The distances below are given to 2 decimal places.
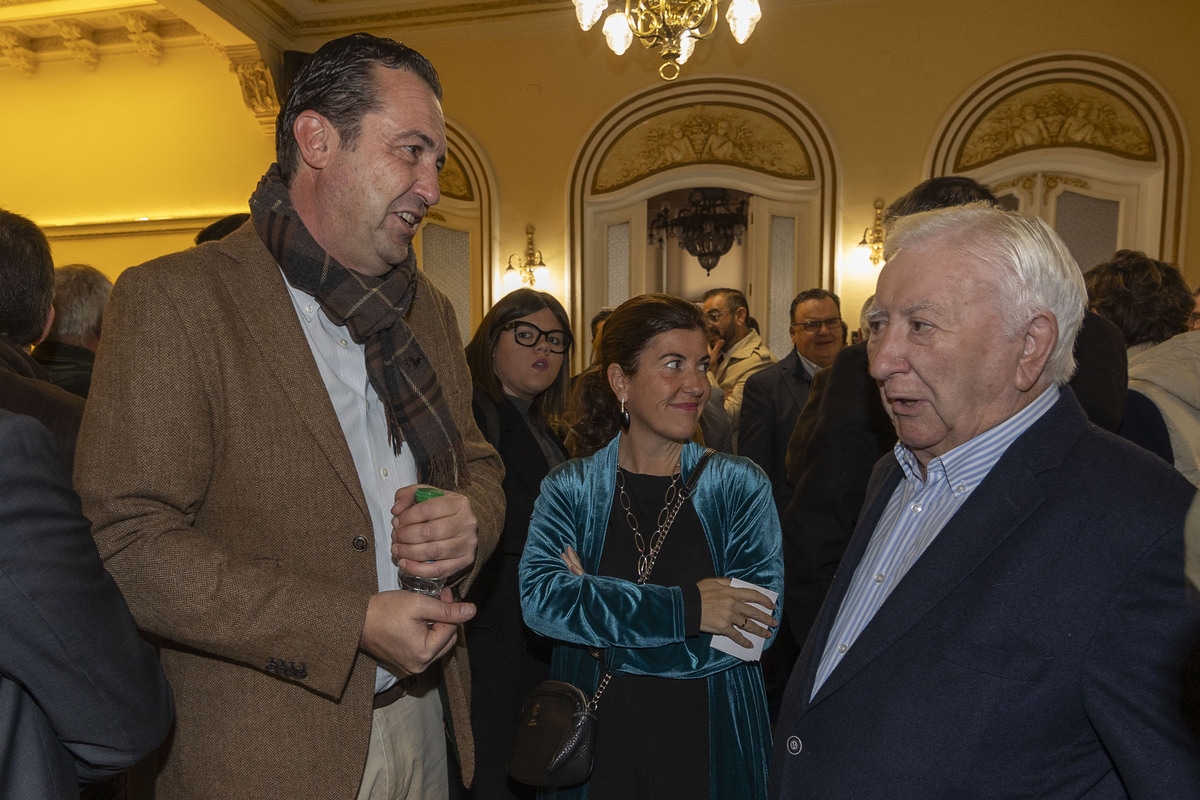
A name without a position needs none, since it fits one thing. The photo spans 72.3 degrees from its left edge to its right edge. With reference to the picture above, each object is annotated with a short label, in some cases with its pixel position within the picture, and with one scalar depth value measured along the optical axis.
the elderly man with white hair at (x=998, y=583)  1.02
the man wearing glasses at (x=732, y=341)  5.11
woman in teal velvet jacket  1.89
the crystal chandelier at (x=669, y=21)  5.18
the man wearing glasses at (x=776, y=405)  4.17
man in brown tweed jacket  1.14
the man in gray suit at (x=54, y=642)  0.87
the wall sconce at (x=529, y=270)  8.60
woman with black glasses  2.49
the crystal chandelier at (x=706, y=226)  8.53
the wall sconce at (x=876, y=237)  7.79
